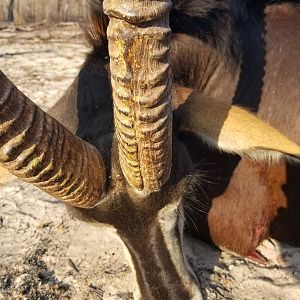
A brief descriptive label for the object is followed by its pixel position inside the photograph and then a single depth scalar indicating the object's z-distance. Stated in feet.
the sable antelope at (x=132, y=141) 0.94
